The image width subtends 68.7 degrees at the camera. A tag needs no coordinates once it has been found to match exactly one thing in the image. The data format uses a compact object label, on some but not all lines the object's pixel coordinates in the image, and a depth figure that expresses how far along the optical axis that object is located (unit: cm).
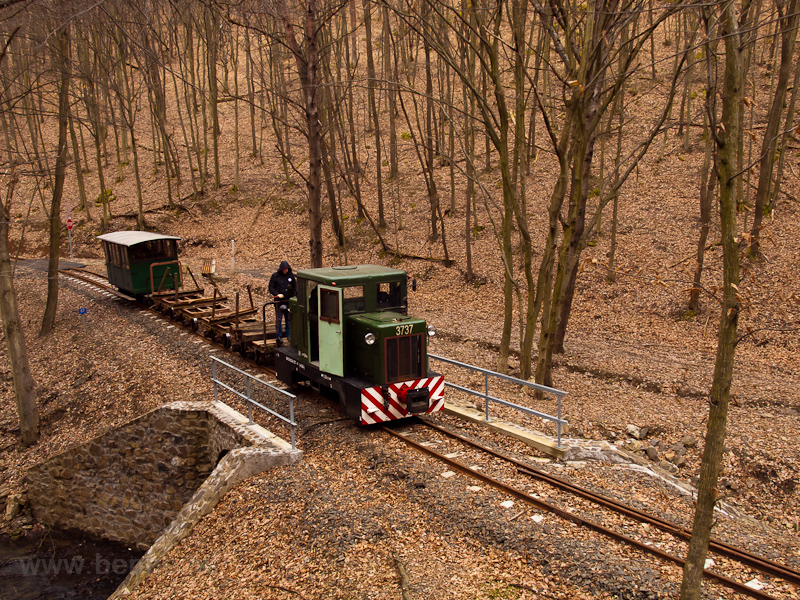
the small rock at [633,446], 1120
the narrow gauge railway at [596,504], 596
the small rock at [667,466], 1073
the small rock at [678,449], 1127
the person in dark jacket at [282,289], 1292
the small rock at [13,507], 1354
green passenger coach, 1980
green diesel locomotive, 969
